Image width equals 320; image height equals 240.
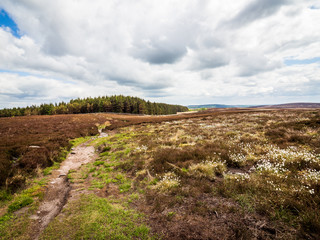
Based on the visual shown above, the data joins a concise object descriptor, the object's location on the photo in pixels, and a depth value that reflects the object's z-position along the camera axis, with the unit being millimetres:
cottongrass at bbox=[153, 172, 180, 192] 6524
